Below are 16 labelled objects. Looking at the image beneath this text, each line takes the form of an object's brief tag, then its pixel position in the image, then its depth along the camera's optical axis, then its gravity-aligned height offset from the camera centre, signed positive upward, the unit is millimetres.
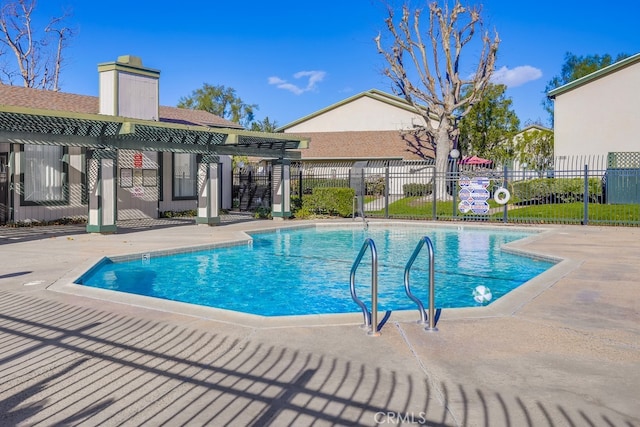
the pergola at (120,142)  12891 +1700
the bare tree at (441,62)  27453 +7324
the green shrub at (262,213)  22203 -518
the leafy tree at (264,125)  75225 +10923
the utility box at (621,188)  20312 +627
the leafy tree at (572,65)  63016 +16810
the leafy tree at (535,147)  37253 +3888
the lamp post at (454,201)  20794 +57
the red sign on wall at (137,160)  20250 +1461
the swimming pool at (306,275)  8781 -1443
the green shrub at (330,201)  22344 +3
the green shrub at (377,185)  30827 +949
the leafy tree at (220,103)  67688 +12393
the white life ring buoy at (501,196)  19766 +257
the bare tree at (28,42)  34438 +10135
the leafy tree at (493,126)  37844 +5422
